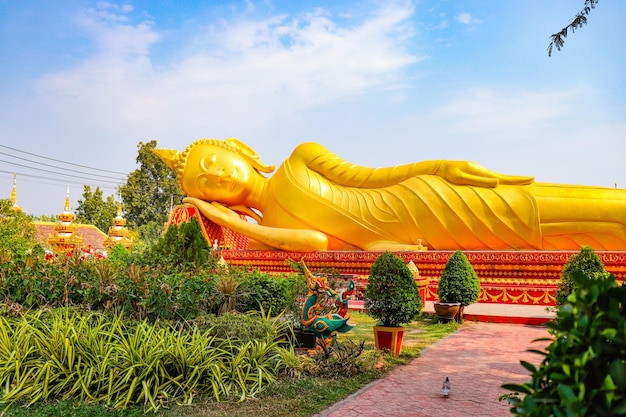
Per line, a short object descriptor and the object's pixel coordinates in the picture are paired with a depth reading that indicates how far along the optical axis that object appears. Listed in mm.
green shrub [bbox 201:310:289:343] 5590
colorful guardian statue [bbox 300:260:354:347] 5930
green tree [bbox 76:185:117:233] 37394
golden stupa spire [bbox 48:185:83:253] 22734
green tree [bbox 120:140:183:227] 35250
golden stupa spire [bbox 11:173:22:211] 30334
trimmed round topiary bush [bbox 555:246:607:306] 8078
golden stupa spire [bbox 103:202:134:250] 24656
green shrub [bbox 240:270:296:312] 6934
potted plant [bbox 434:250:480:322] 9625
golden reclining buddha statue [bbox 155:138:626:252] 12539
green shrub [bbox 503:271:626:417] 1614
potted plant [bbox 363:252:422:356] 6664
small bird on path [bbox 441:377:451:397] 4824
